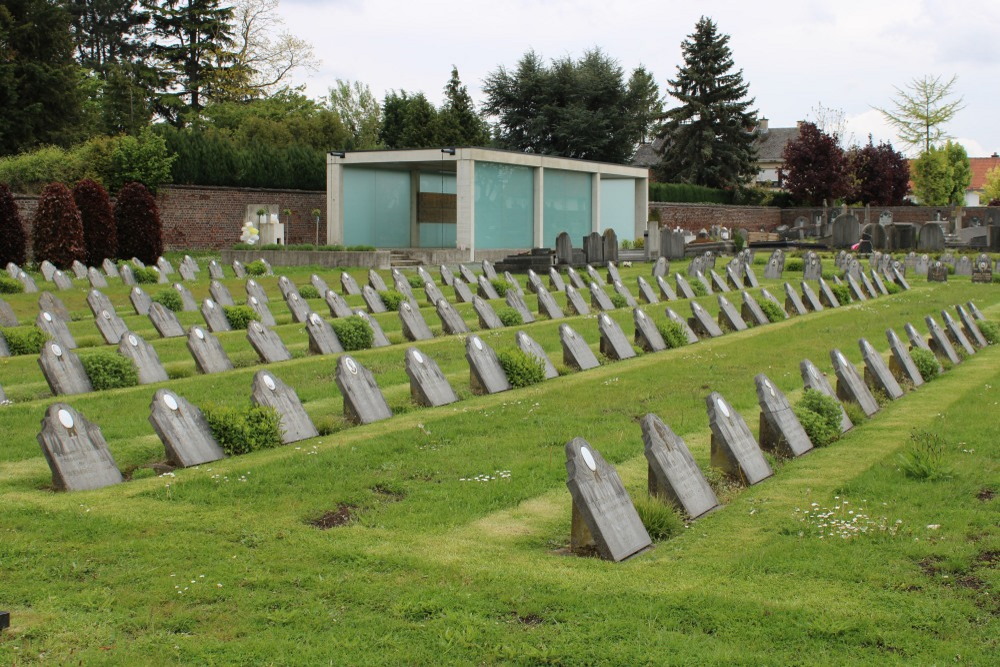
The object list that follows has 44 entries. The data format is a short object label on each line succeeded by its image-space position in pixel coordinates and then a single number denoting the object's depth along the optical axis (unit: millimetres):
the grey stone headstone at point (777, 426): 8133
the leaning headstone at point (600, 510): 5730
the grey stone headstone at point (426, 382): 10039
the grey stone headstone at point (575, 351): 12414
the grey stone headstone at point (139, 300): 17891
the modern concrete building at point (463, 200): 33625
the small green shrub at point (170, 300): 17905
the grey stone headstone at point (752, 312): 17578
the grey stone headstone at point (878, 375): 10688
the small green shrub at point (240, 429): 8078
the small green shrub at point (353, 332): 13734
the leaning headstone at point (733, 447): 7328
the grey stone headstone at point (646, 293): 20656
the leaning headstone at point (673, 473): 6512
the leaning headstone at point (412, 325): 14883
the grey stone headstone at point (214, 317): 15328
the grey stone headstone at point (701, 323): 15789
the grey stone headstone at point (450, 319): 15438
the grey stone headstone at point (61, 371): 10445
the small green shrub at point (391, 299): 18750
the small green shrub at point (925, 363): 11977
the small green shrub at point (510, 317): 16602
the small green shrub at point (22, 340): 13344
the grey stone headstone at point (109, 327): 14273
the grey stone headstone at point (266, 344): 12500
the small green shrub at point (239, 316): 15734
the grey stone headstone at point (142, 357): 11336
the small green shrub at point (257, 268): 25625
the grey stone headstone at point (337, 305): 16922
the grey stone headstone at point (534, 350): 11805
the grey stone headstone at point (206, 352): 11836
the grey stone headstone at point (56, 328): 13875
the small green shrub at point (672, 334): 14398
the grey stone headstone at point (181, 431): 7715
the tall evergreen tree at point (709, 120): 64438
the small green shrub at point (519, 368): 11133
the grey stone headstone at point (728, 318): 16641
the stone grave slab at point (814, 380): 9227
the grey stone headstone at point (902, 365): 11578
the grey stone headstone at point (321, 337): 13414
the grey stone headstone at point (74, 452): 7012
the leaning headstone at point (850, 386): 9797
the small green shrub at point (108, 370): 10742
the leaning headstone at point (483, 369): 10789
